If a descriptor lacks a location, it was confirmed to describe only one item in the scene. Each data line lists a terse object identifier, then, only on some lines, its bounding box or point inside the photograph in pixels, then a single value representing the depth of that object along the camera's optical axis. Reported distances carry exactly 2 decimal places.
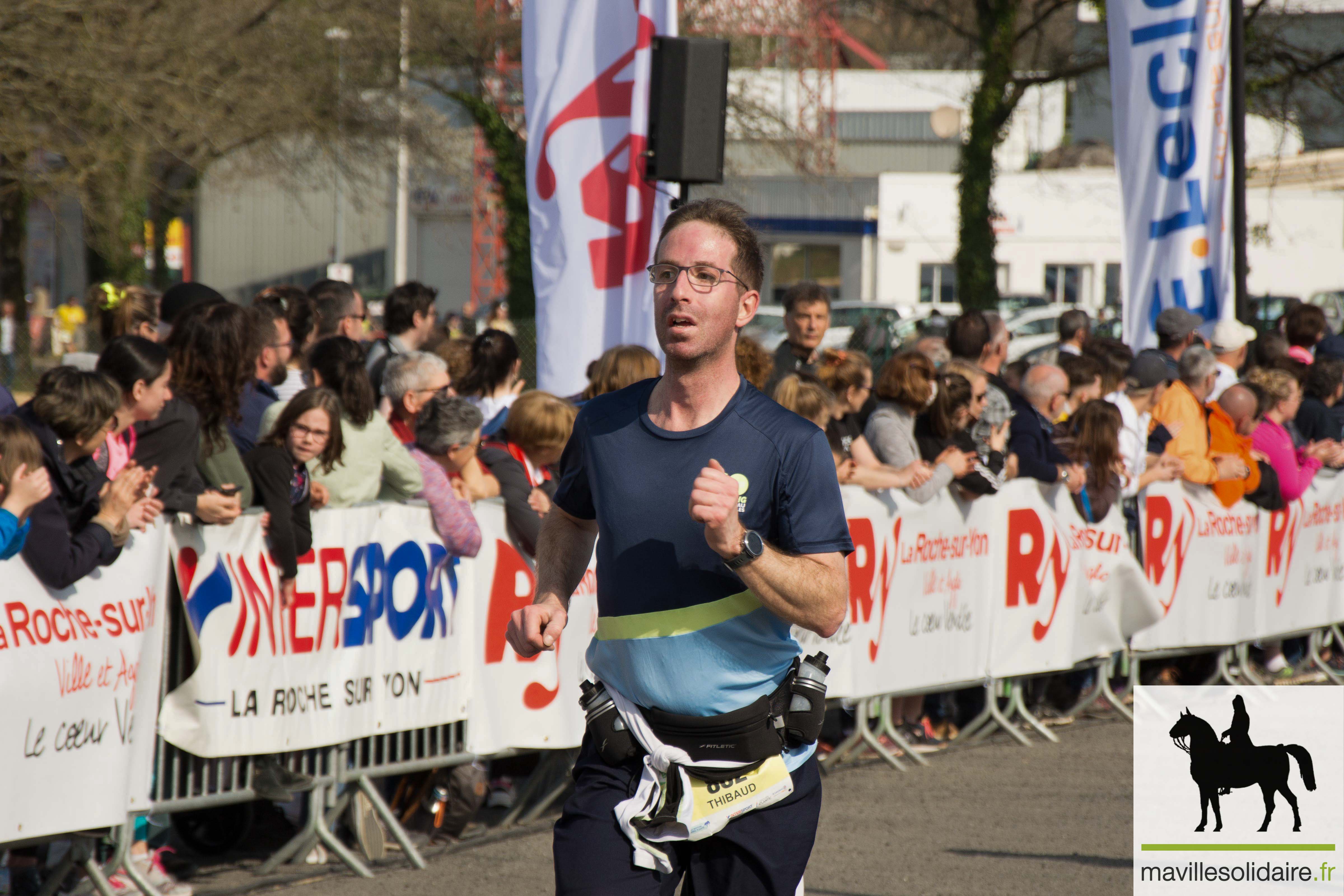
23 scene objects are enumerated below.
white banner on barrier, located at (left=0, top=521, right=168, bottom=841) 9.80
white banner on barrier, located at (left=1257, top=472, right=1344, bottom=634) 20.37
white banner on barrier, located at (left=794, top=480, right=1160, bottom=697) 15.32
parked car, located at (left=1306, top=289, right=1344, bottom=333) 59.06
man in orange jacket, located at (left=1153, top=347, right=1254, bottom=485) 19.14
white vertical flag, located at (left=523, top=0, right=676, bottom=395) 15.52
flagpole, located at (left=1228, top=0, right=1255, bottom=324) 22.95
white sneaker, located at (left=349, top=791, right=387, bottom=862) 12.23
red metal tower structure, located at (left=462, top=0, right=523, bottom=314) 51.53
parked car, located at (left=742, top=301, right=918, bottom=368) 34.87
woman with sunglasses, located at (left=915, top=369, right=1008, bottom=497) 16.05
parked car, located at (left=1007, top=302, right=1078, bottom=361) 61.75
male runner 6.37
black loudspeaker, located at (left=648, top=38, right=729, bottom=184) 15.04
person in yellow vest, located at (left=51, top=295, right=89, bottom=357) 53.79
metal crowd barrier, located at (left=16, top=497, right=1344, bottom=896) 10.76
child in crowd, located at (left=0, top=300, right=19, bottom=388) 41.16
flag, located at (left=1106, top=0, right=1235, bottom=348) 22.09
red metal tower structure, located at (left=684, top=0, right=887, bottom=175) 51.59
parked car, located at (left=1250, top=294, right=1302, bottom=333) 37.87
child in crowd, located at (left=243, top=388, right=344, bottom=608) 11.41
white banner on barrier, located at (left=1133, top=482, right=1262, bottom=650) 18.56
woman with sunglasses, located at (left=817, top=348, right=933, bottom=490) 15.32
